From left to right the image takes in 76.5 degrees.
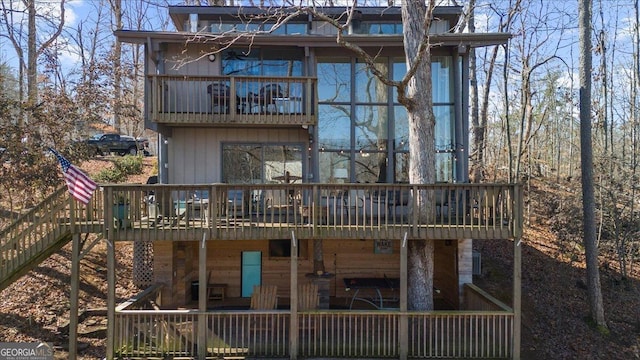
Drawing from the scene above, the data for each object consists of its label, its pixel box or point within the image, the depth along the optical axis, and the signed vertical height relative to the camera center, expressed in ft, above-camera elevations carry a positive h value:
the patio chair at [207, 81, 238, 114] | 32.58 +6.69
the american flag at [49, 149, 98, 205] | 24.99 -0.22
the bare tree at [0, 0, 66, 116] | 50.93 +20.85
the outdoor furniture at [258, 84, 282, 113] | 32.68 +6.65
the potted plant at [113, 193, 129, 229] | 26.07 -1.99
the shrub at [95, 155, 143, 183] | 56.75 +1.57
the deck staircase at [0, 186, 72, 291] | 26.12 -3.61
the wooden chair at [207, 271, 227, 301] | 35.78 -9.89
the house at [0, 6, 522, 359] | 26.18 -1.62
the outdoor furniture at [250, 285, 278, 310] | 28.78 -8.58
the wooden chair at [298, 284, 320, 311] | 28.86 -8.55
